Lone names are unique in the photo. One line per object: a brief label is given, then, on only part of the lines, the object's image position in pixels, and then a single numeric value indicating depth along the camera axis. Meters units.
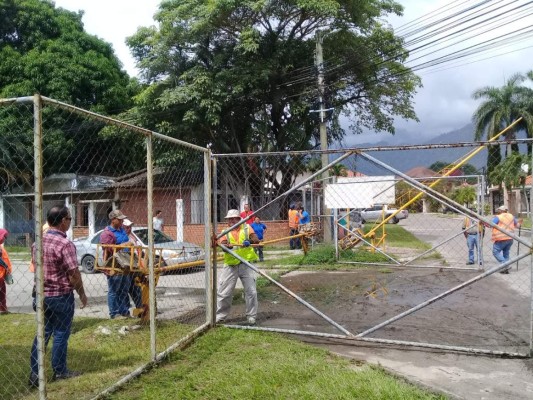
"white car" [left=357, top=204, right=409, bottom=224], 34.34
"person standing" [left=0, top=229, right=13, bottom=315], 7.73
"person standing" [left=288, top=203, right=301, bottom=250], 16.39
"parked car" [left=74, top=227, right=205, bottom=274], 11.83
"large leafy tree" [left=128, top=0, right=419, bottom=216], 18.23
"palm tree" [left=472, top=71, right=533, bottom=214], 38.00
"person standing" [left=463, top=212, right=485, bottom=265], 12.01
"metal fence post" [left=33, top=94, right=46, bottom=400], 3.56
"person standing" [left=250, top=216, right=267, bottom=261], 12.51
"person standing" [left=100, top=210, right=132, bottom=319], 7.23
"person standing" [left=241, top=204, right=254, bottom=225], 11.88
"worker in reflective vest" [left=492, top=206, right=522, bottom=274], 11.32
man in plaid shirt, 4.50
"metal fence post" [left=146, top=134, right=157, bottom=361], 5.06
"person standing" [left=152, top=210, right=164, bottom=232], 14.07
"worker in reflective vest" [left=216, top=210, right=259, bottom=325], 6.91
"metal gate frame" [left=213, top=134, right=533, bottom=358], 5.41
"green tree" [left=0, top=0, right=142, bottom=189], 20.67
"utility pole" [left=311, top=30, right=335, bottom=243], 16.77
